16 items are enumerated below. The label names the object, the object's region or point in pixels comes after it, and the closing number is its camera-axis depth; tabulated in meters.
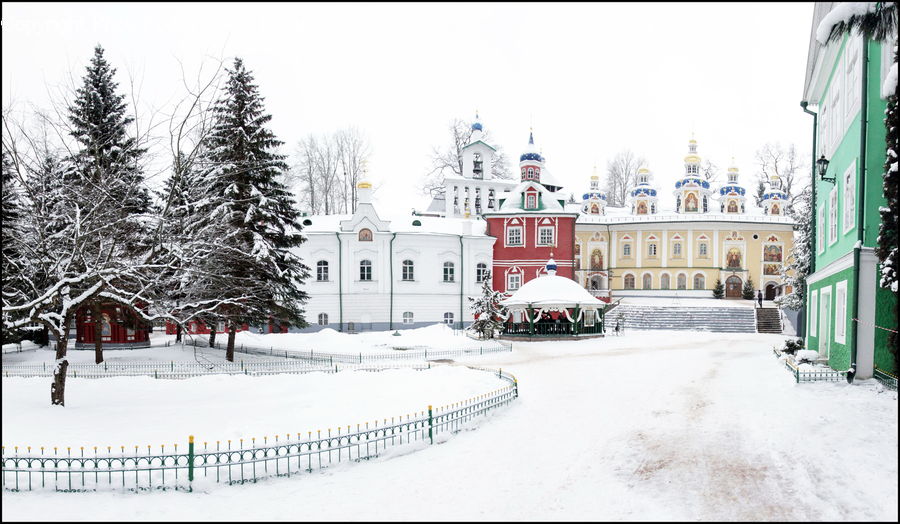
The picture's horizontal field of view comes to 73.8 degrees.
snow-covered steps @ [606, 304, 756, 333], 39.78
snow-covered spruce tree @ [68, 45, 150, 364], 11.78
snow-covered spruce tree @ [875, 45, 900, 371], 11.25
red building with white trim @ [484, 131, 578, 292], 42.31
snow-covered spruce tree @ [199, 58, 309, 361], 21.98
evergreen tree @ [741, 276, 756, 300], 48.34
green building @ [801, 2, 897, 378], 13.42
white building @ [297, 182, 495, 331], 38.84
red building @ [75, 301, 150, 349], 27.48
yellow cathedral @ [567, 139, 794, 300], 50.75
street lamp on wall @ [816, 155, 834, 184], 16.69
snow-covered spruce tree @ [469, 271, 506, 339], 31.31
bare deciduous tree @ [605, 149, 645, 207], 71.94
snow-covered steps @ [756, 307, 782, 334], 38.47
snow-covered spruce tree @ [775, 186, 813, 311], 32.47
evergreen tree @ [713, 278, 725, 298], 49.16
